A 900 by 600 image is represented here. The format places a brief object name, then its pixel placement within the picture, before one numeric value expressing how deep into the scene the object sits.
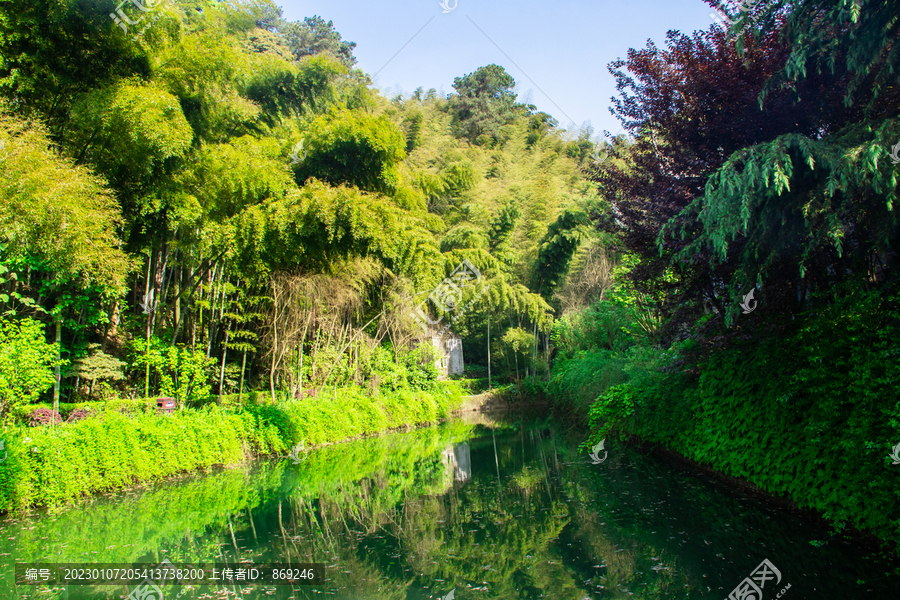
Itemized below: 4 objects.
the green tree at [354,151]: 9.66
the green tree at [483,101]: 30.59
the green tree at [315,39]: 34.31
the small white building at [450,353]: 20.30
